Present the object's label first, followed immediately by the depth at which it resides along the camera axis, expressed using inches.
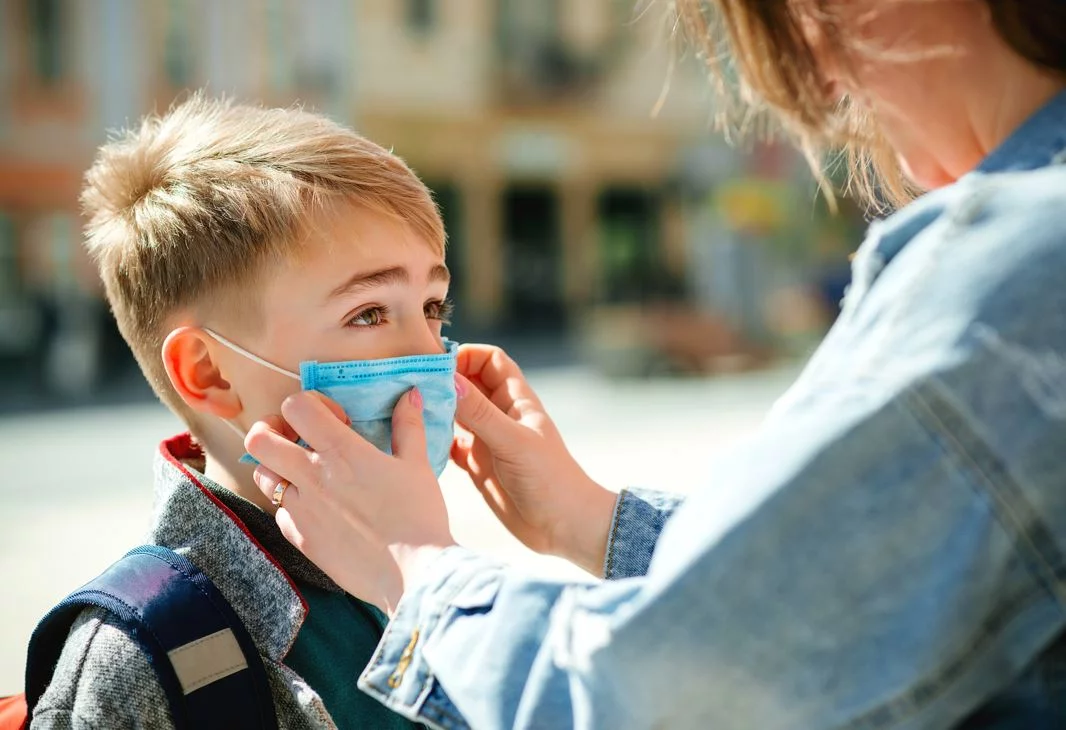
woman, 31.2
